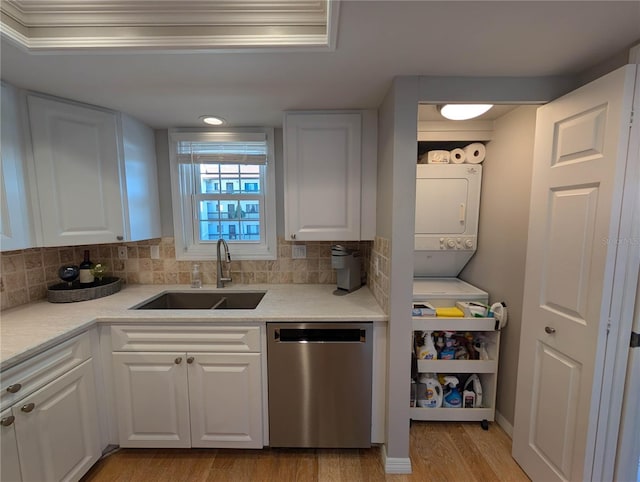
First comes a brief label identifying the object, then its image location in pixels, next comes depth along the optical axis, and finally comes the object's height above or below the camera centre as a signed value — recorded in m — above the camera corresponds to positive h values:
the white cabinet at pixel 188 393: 1.54 -1.05
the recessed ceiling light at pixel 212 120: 1.87 +0.66
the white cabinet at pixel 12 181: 1.38 +0.16
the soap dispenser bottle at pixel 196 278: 2.14 -0.54
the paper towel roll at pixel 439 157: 2.01 +0.41
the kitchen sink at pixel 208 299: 2.06 -0.68
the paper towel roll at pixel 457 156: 2.01 +0.42
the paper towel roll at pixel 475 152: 1.97 +0.44
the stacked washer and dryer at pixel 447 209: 2.00 +0.02
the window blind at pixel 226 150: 2.13 +0.49
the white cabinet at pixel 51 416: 1.11 -0.96
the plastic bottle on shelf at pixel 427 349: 1.83 -0.94
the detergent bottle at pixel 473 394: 1.87 -1.27
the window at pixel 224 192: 2.13 +0.16
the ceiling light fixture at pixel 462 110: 1.58 +0.61
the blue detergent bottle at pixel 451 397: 1.88 -1.30
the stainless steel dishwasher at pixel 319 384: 1.53 -1.00
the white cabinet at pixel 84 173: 1.52 +0.24
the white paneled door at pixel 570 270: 1.08 -0.26
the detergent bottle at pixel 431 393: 1.87 -1.26
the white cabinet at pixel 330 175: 1.76 +0.25
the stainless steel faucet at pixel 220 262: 2.06 -0.39
